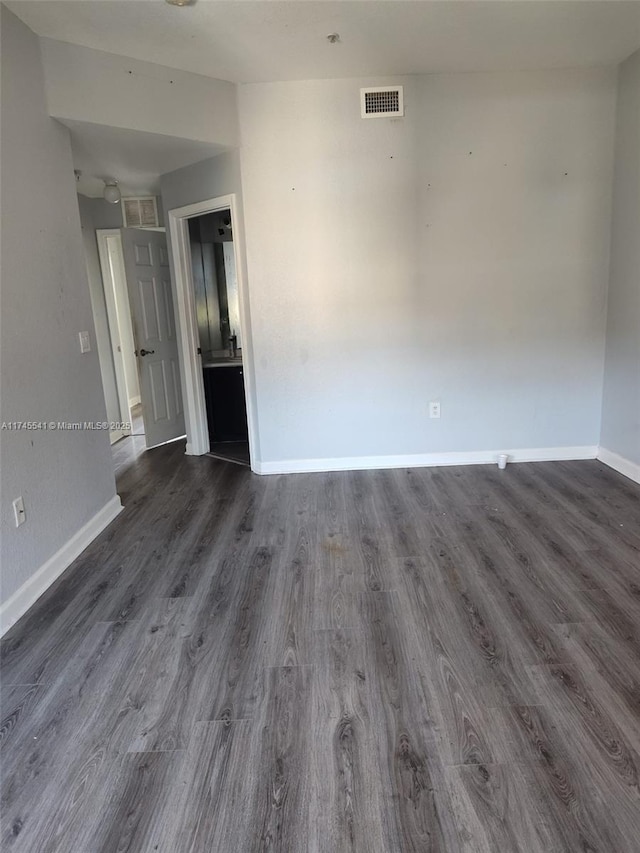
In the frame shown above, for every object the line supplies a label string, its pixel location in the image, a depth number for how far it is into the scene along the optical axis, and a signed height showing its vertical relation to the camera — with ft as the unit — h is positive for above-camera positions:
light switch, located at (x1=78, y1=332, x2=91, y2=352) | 9.53 -0.31
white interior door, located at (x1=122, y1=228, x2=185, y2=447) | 14.80 -0.25
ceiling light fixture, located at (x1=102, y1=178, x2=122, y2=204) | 13.92 +3.58
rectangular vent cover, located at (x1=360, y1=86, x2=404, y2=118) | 10.93 +4.44
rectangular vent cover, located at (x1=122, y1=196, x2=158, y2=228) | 15.67 +3.39
